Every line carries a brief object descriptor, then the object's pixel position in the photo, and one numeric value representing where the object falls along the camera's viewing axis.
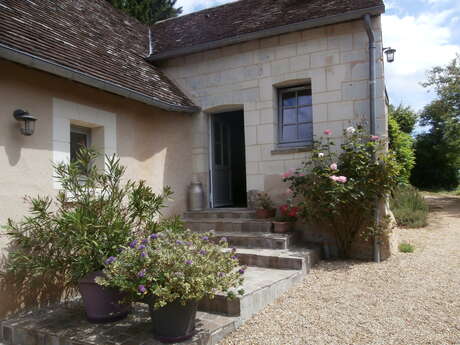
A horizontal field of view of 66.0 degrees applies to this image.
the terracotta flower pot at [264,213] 5.79
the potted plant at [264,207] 5.80
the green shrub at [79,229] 3.23
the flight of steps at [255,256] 3.46
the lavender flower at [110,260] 2.84
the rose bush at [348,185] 4.95
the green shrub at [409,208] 8.22
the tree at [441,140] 13.77
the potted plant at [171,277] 2.59
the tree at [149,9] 12.84
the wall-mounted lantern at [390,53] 5.61
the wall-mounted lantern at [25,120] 3.74
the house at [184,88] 4.00
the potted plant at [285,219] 5.36
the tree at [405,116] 17.14
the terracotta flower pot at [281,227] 5.36
